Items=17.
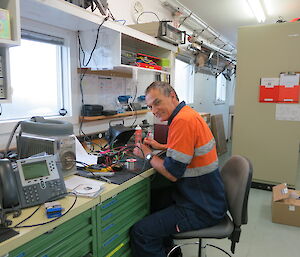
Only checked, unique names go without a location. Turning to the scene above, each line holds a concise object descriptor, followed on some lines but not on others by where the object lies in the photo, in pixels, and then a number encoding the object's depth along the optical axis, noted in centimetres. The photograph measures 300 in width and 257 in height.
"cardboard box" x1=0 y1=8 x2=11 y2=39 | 118
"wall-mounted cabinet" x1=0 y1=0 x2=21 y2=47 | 122
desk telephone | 100
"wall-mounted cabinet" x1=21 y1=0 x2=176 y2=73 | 151
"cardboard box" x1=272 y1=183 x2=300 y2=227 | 246
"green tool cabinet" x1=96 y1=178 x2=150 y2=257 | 132
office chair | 146
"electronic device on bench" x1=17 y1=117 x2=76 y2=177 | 141
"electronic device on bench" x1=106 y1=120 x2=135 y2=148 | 206
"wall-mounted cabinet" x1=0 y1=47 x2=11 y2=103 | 129
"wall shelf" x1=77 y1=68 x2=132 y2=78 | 226
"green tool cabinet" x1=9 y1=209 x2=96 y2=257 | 95
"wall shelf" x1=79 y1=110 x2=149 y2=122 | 225
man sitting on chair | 147
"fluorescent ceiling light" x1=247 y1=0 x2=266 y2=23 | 378
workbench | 94
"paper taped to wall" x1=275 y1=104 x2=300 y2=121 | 308
